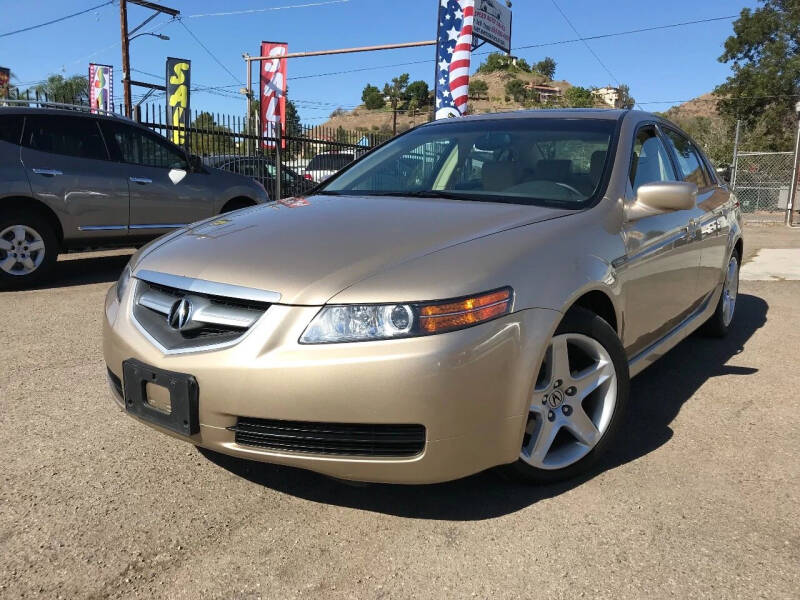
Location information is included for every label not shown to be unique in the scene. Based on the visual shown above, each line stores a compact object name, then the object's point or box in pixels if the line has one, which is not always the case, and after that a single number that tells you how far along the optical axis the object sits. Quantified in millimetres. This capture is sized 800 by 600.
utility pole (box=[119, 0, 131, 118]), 21047
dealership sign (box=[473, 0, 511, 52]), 17141
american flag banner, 12586
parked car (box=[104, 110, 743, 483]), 2119
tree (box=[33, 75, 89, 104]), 43156
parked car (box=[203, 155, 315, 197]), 12125
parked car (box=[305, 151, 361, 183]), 14469
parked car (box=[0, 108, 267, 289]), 6367
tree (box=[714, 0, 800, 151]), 39281
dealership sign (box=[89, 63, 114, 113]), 22609
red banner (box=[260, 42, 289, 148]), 22781
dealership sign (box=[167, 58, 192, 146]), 19766
